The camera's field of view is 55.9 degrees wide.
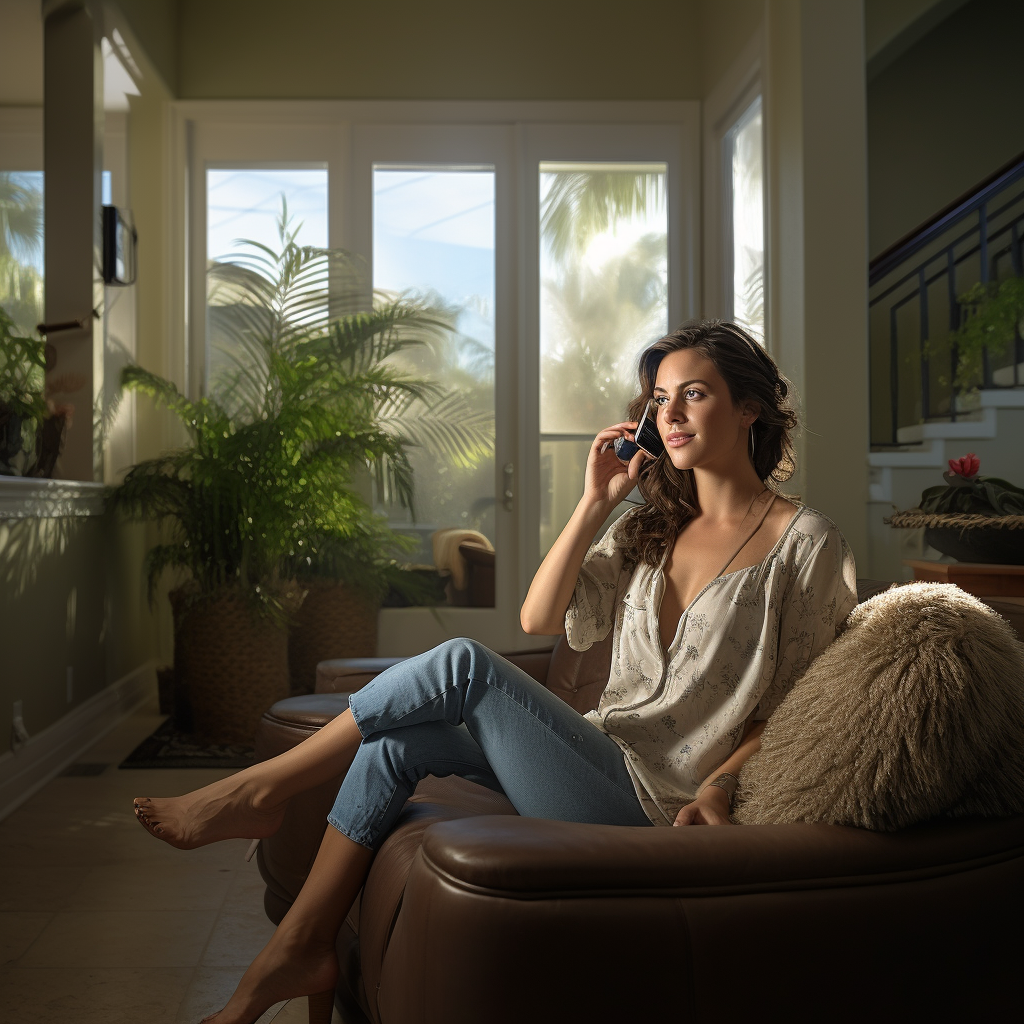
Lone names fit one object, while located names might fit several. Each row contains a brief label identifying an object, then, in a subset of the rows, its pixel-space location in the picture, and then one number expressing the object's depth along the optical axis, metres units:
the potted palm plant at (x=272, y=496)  3.29
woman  1.32
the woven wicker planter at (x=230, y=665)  3.30
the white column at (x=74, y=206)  3.29
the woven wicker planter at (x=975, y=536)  2.22
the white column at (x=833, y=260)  2.96
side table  2.25
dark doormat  3.09
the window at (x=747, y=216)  3.68
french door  4.24
